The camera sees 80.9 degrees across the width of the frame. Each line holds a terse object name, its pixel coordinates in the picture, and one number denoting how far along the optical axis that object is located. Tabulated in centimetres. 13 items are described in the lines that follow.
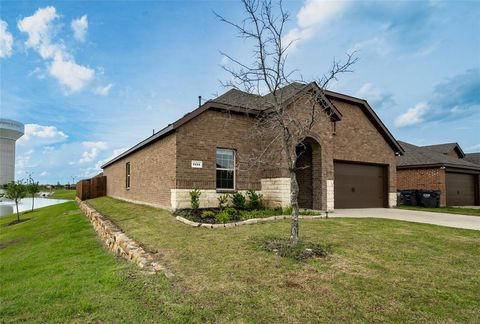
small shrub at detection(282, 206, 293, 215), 1059
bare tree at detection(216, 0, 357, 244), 600
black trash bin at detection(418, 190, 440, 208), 1747
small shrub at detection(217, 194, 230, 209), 1164
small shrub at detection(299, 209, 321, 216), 1055
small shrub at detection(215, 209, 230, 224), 884
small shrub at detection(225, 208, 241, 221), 938
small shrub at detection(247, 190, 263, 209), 1224
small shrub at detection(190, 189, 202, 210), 1091
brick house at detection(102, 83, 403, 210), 1130
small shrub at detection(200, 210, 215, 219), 956
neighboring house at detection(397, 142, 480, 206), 1883
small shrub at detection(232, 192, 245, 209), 1190
